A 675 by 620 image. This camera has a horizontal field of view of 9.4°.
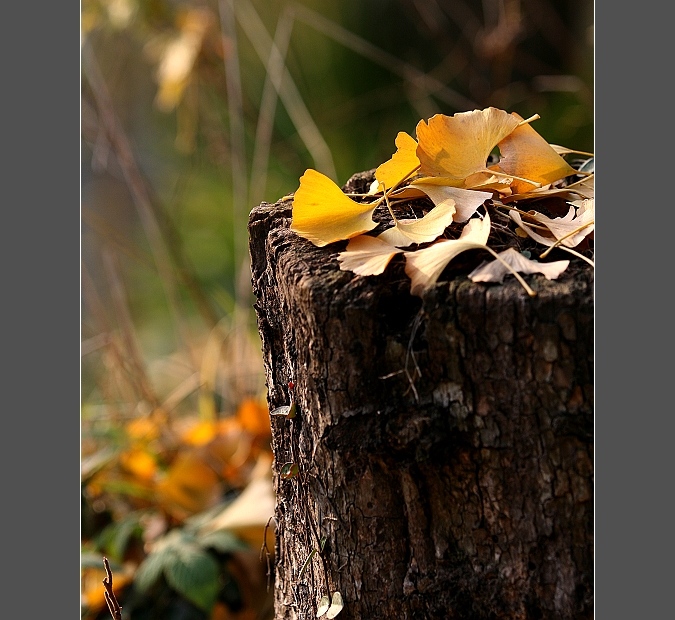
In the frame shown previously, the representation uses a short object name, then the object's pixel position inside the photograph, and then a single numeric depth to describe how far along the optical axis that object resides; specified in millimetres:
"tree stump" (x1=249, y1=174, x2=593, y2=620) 2399
